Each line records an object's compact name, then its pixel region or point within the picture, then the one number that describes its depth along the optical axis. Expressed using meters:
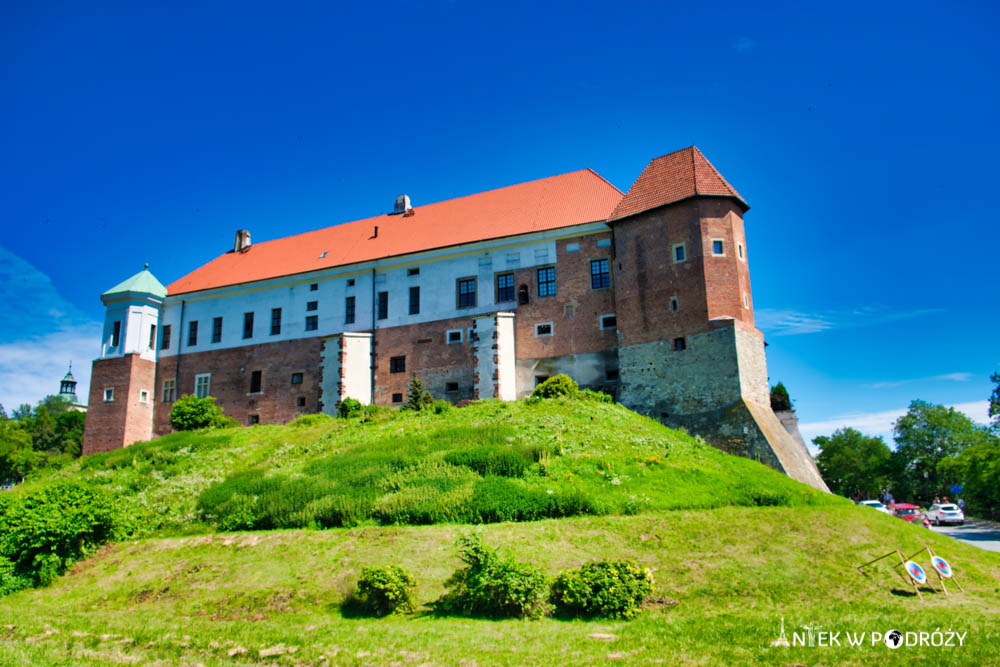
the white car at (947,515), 38.09
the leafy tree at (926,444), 65.44
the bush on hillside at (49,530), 15.66
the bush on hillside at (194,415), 34.50
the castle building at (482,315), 27.14
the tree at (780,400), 31.86
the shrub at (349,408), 32.09
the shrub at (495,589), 11.81
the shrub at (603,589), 11.60
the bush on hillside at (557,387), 28.29
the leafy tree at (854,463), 73.56
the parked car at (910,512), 39.50
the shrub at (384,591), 12.36
